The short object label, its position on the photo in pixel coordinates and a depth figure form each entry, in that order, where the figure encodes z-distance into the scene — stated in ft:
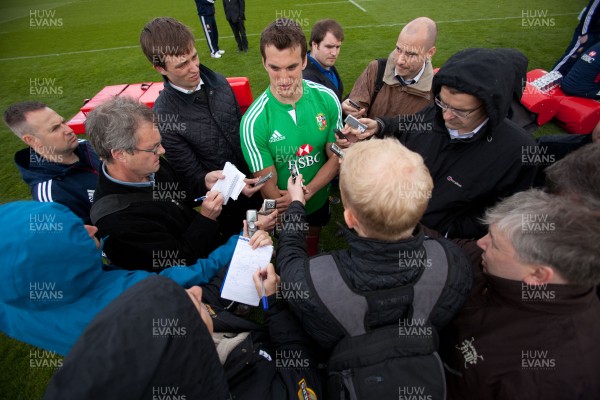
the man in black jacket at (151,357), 2.66
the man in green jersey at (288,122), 7.65
